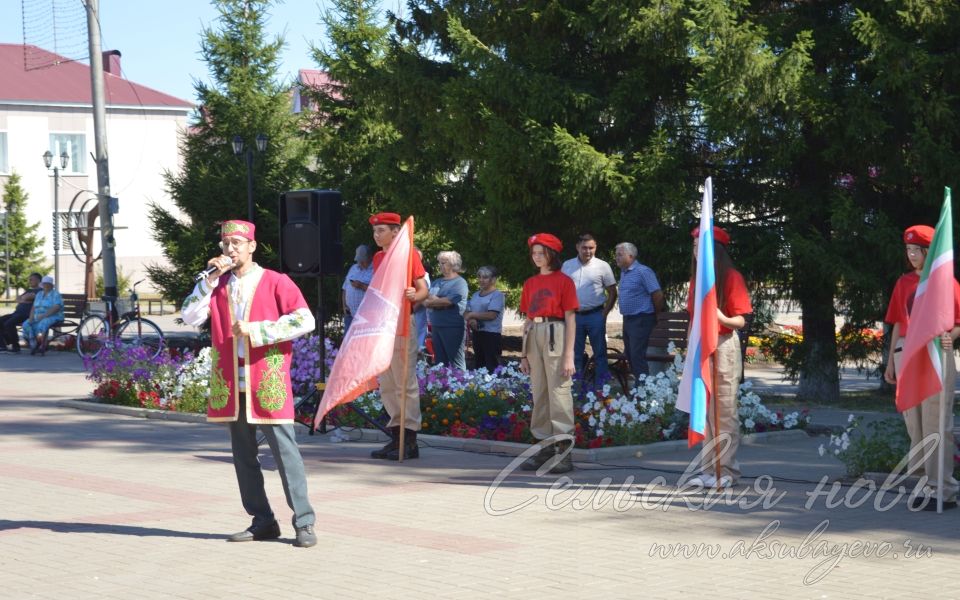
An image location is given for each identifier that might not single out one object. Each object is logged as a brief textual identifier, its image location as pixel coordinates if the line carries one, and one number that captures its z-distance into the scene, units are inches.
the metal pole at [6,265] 2050.9
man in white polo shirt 585.0
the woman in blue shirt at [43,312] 989.8
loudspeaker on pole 526.0
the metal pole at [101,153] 943.7
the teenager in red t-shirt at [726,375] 380.2
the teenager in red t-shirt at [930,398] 348.5
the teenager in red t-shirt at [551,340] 414.6
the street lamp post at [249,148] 937.5
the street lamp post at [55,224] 1537.2
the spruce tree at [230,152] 993.5
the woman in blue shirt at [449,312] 603.8
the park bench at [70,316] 1010.0
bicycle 830.5
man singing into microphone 302.4
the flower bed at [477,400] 470.6
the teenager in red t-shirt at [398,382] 447.5
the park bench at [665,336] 572.7
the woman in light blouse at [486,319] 631.2
